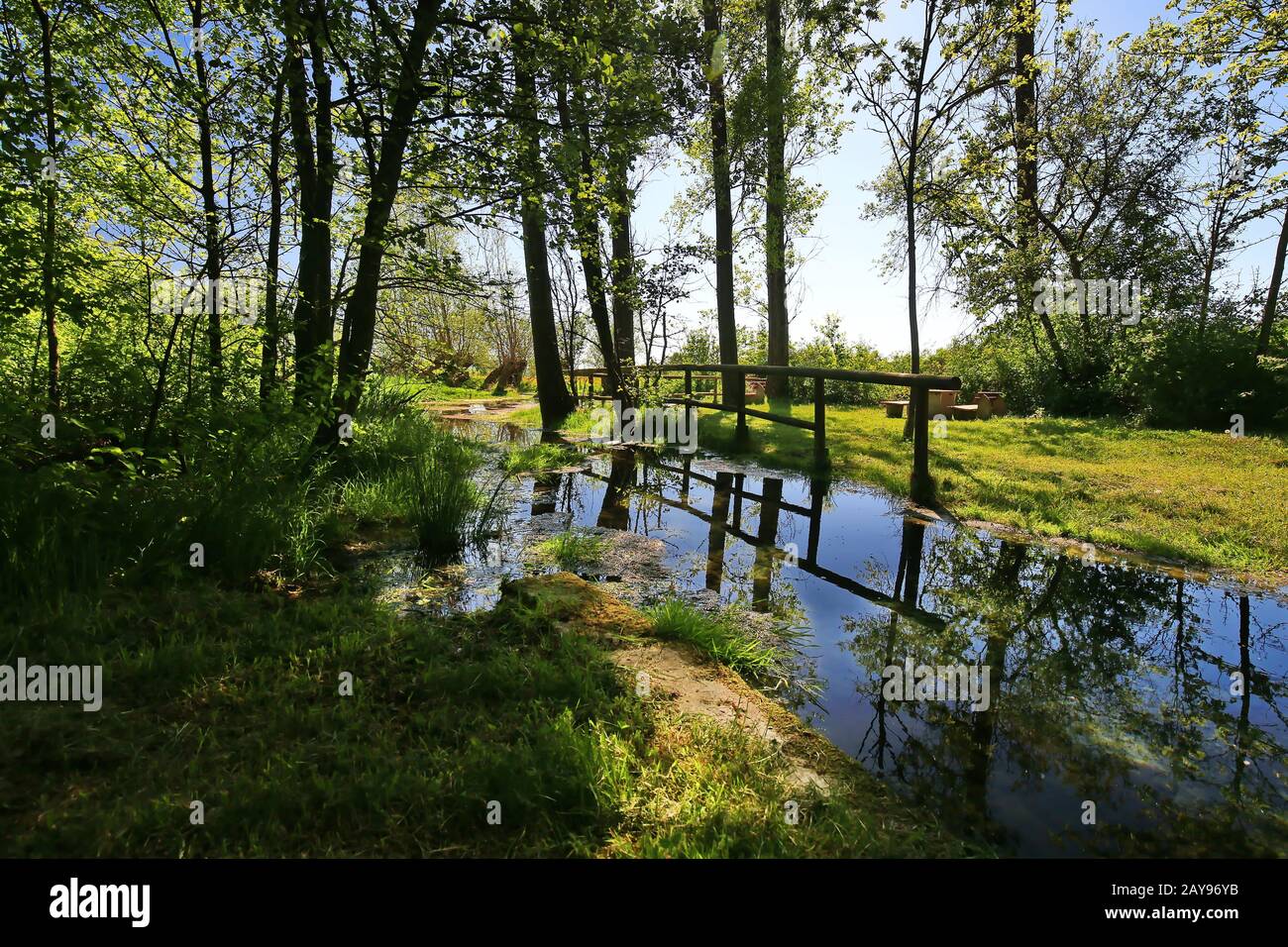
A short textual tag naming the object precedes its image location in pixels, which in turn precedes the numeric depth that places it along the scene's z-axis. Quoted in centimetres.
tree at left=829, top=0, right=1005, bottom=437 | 787
